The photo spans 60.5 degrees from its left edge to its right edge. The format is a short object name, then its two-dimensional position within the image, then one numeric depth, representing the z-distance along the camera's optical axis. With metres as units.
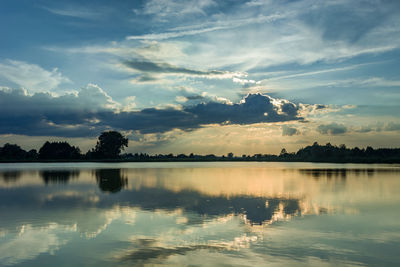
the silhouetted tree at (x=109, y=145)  187.88
